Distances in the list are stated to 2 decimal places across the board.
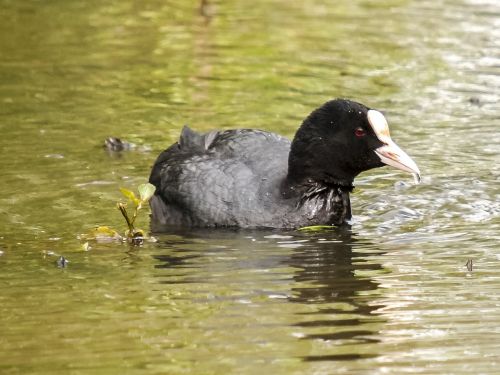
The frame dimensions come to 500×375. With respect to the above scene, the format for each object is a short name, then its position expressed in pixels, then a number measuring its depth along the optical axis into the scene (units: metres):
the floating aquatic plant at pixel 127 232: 14.05
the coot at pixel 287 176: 14.87
